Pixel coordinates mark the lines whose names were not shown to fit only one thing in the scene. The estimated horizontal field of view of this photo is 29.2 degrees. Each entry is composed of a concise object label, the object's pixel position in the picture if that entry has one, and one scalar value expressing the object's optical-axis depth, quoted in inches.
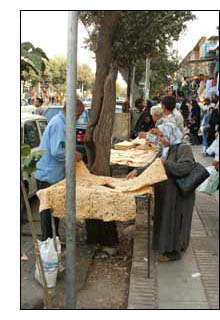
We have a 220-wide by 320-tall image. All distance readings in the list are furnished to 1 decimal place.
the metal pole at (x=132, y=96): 588.6
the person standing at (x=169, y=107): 167.6
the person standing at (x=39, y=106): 425.7
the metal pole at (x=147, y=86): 606.1
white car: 257.9
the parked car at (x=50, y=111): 453.4
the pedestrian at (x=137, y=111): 435.8
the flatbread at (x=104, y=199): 148.9
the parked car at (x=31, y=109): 429.4
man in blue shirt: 164.9
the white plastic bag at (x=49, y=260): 147.7
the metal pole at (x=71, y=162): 109.7
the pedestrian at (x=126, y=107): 527.1
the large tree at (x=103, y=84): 190.2
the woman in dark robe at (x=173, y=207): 159.3
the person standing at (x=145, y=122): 346.8
